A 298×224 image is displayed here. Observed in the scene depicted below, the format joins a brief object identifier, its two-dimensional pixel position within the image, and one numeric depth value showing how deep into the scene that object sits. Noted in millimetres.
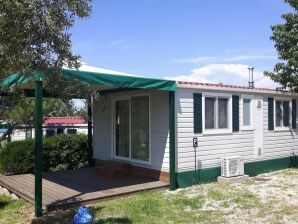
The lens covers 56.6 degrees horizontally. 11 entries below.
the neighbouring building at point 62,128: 16681
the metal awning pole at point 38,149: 4723
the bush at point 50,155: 7670
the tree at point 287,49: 8143
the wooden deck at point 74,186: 5286
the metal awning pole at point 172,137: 6141
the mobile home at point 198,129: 6488
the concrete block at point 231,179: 6752
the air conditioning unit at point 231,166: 6807
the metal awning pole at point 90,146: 8412
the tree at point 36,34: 2820
